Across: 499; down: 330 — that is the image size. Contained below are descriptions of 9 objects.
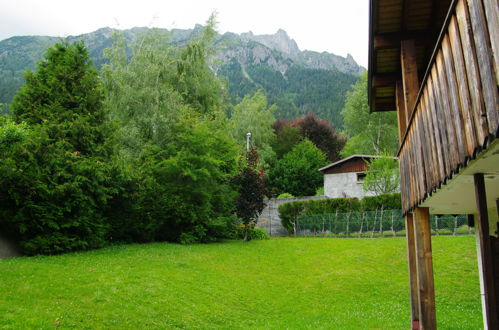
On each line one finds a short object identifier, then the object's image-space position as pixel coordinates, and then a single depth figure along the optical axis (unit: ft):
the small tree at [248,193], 72.95
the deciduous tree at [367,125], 133.69
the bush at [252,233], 76.53
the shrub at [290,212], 92.93
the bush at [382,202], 80.84
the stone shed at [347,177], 111.24
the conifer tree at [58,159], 44.55
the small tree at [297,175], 129.39
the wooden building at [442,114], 7.95
